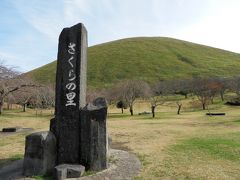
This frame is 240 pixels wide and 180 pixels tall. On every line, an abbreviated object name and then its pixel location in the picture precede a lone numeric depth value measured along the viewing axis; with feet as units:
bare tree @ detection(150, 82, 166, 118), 111.56
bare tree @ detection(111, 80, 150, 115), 82.83
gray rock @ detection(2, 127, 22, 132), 43.31
